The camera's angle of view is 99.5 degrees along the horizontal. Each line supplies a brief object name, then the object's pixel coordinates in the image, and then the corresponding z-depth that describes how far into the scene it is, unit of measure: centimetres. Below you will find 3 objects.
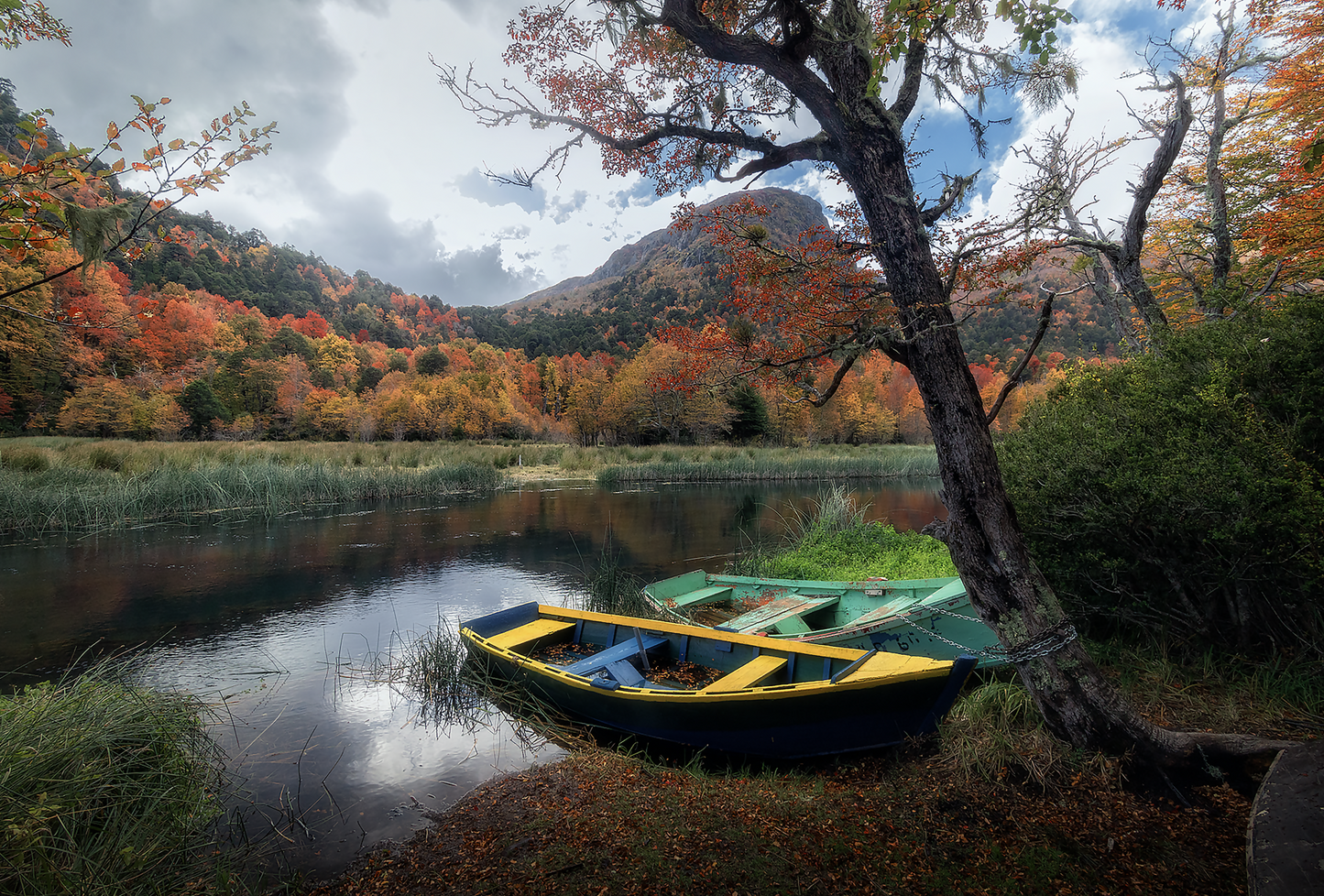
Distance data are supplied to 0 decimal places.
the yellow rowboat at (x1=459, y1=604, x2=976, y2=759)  374
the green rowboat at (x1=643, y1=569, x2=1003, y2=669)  509
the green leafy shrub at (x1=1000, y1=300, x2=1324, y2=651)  326
